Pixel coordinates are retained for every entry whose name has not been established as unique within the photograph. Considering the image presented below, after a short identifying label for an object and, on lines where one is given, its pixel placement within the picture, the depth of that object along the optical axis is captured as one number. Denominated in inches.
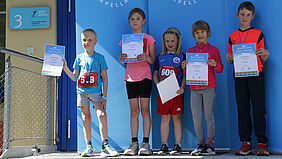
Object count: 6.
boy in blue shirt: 145.3
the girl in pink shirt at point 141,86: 150.9
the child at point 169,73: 149.6
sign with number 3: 220.1
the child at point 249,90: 135.8
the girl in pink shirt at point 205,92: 144.6
